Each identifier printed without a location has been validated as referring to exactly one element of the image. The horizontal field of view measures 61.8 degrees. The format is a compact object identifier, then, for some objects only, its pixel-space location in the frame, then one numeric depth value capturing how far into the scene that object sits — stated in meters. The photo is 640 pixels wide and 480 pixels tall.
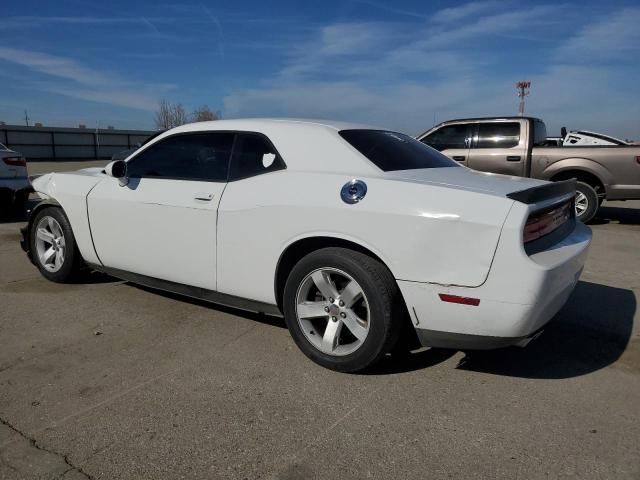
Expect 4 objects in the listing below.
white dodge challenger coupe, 2.73
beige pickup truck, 8.98
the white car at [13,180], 8.59
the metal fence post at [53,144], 33.44
